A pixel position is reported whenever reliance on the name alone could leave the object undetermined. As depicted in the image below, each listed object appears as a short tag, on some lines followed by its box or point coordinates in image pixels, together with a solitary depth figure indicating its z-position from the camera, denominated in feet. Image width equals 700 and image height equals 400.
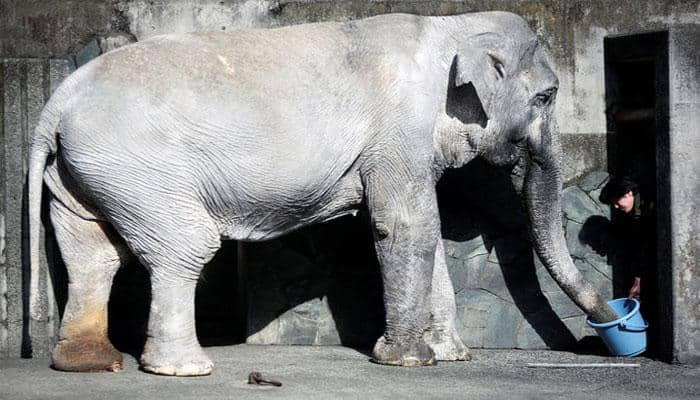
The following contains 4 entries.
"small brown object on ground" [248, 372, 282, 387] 48.52
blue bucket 55.51
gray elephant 50.02
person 58.04
